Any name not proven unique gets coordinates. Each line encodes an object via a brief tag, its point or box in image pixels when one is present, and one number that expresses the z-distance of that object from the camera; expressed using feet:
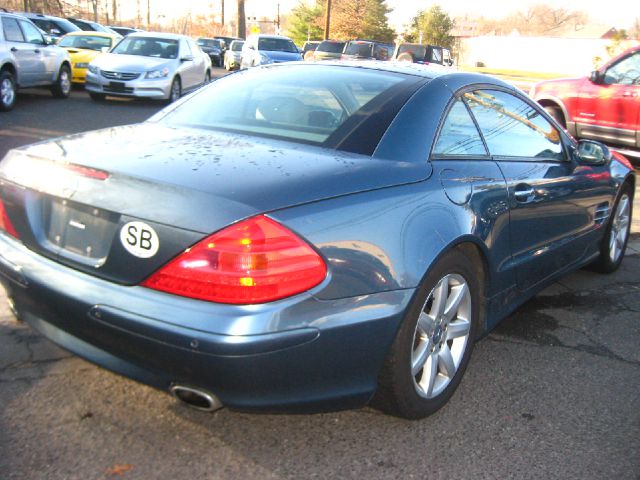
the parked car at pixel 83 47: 55.06
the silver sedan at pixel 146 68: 45.85
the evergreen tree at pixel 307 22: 220.23
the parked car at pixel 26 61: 38.52
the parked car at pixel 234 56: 105.29
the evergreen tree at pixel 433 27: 219.00
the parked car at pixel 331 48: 97.14
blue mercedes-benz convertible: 7.55
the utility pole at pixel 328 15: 166.40
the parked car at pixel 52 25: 71.81
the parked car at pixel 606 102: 32.55
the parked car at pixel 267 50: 77.82
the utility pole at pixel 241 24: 169.52
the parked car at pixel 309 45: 136.60
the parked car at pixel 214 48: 127.75
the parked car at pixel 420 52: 94.34
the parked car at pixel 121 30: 103.33
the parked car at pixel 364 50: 88.53
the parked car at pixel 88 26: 86.02
